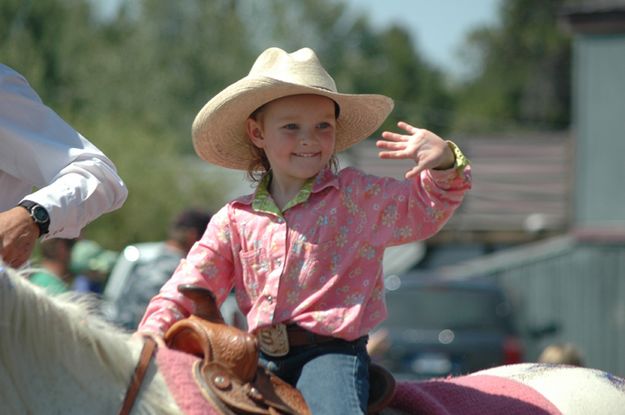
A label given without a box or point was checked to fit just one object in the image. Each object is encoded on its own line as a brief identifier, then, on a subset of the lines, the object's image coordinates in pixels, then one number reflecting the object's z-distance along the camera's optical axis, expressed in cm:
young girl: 739
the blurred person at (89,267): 2009
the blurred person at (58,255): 1769
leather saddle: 671
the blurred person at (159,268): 1667
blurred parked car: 2261
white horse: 627
